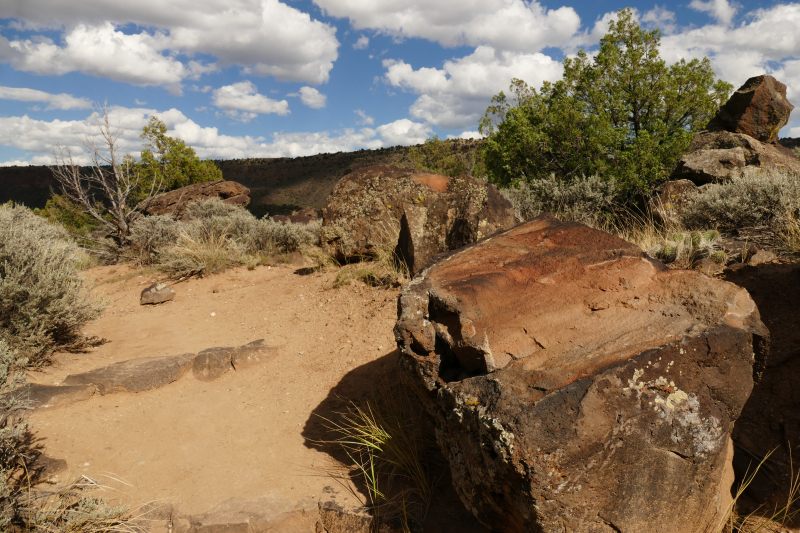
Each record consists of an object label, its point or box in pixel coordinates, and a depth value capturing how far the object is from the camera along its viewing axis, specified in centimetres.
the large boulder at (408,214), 584
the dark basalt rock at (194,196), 1449
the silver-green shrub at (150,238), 1064
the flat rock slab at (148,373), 407
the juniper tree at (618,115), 935
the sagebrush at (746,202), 536
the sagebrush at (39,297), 452
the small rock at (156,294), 730
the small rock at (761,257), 433
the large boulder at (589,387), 181
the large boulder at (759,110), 928
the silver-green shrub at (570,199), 841
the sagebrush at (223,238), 914
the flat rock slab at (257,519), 286
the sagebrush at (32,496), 262
